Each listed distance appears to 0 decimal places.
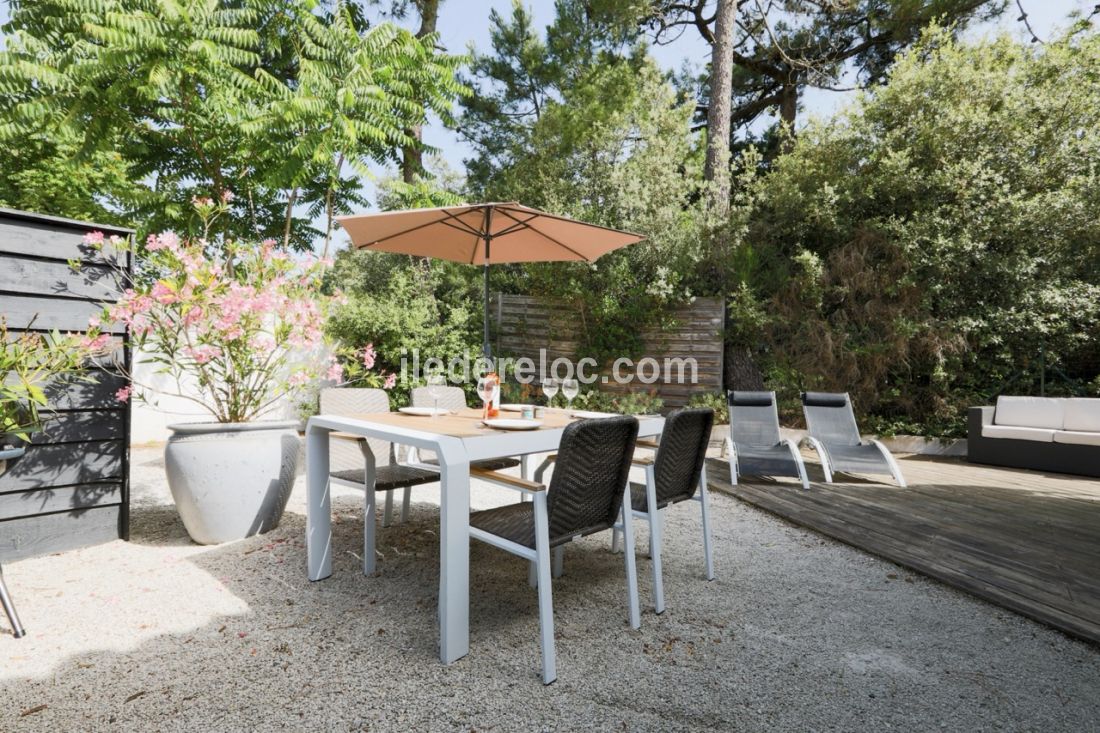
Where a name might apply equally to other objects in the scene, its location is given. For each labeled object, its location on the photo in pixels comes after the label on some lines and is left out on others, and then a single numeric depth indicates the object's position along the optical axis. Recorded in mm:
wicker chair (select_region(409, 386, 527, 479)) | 3728
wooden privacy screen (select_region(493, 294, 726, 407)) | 8266
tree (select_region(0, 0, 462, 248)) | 5383
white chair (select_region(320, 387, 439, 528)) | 2924
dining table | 2045
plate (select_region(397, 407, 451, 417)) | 3084
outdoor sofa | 5867
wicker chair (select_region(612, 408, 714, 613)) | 2502
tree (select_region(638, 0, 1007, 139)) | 9711
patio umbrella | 3990
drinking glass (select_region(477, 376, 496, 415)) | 2885
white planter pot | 3109
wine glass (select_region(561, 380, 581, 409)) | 2961
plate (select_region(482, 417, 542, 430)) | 2494
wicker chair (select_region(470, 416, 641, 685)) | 1969
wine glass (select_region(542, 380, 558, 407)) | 3062
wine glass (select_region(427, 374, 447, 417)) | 3724
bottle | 2928
